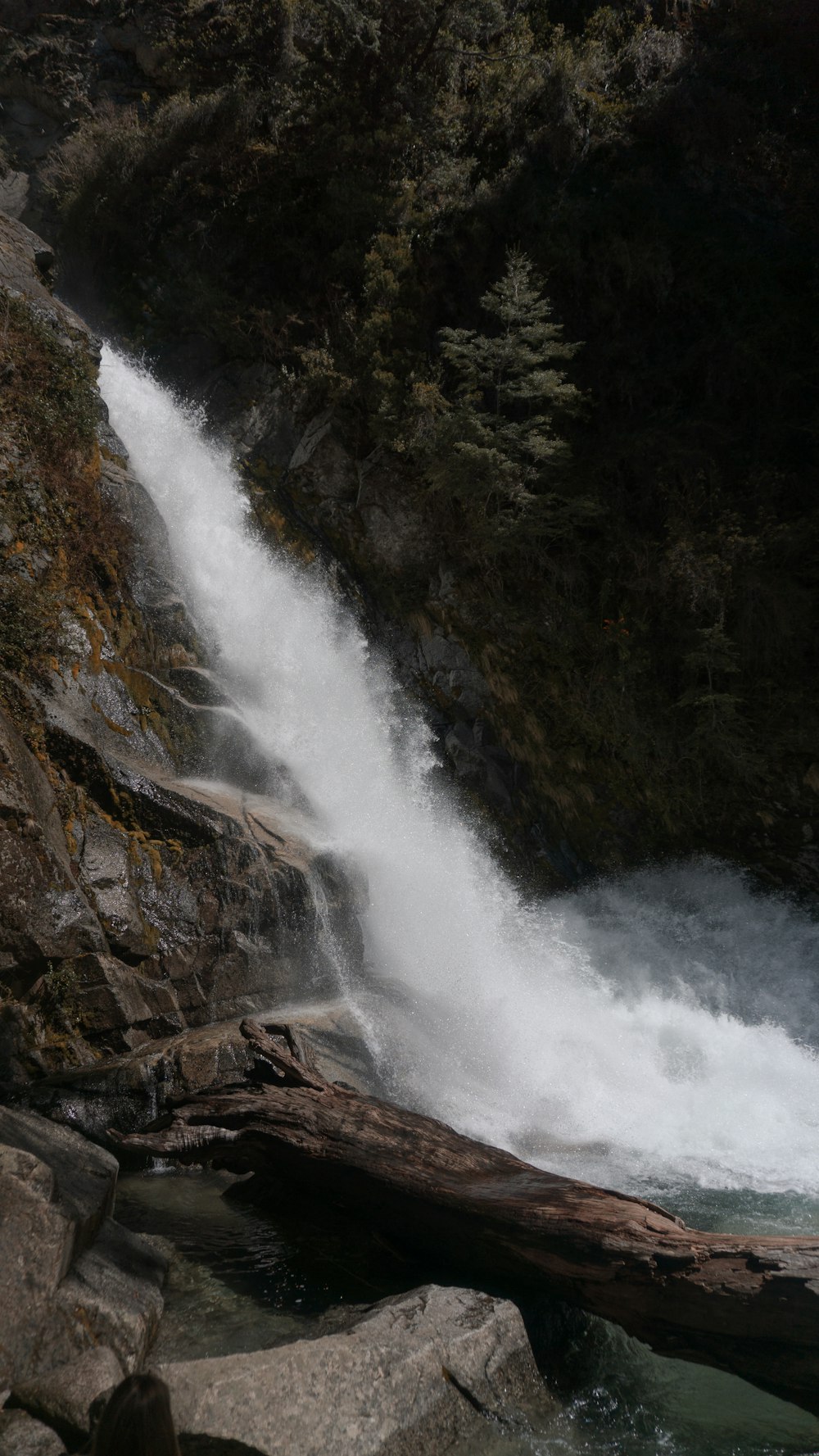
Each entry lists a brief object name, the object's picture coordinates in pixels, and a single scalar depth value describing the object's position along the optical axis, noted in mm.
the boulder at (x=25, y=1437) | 2691
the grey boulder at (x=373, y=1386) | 2879
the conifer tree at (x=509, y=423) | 10273
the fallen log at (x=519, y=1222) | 3338
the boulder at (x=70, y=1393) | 2818
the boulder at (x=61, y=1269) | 3164
